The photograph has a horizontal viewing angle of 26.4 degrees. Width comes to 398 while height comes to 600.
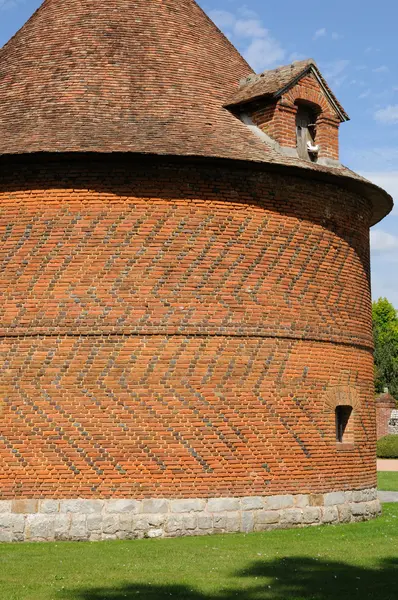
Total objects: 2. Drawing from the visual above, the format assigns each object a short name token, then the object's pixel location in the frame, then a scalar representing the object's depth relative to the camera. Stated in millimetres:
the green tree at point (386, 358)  53812
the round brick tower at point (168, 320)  13195
